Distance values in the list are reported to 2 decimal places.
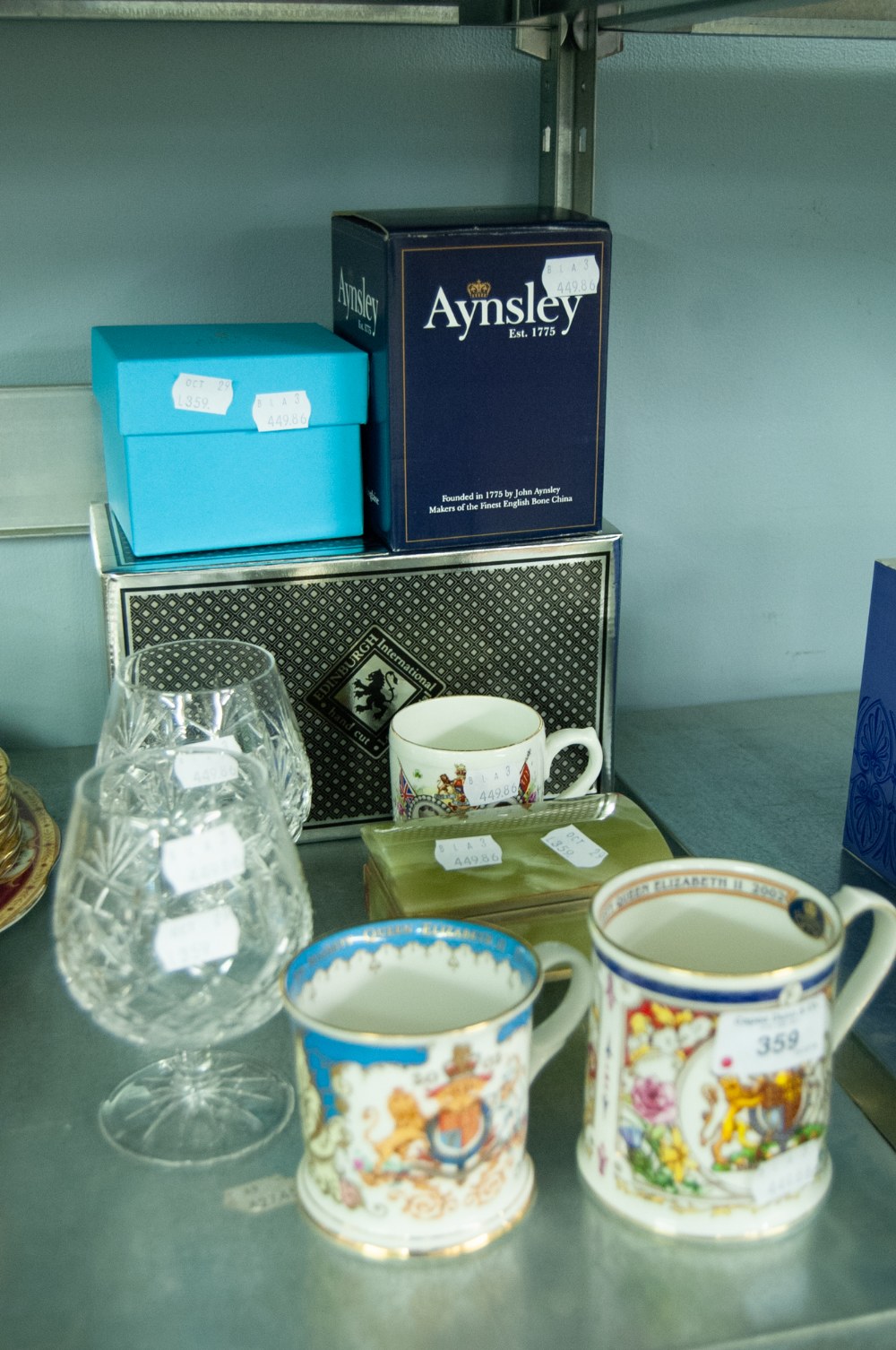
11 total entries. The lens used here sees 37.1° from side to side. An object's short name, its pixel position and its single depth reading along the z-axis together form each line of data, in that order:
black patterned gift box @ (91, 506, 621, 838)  0.98
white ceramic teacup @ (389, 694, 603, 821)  0.91
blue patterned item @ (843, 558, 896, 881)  0.96
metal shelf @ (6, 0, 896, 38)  1.04
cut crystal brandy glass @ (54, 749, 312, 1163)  0.65
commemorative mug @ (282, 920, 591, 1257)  0.61
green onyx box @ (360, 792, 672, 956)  0.82
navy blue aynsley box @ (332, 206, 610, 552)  0.95
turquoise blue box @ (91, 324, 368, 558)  0.95
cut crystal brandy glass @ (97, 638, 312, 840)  0.86
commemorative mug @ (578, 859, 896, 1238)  0.61
